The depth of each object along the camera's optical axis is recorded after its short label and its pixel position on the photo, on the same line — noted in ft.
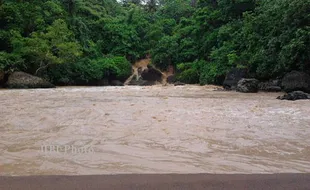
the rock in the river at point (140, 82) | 106.71
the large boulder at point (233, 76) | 65.36
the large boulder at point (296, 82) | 49.06
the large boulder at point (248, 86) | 53.67
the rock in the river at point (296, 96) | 38.60
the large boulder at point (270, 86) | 55.42
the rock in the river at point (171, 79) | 105.56
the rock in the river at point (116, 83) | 109.06
